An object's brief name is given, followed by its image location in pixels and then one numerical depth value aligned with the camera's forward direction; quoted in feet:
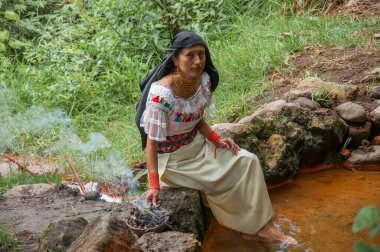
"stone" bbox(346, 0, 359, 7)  27.20
